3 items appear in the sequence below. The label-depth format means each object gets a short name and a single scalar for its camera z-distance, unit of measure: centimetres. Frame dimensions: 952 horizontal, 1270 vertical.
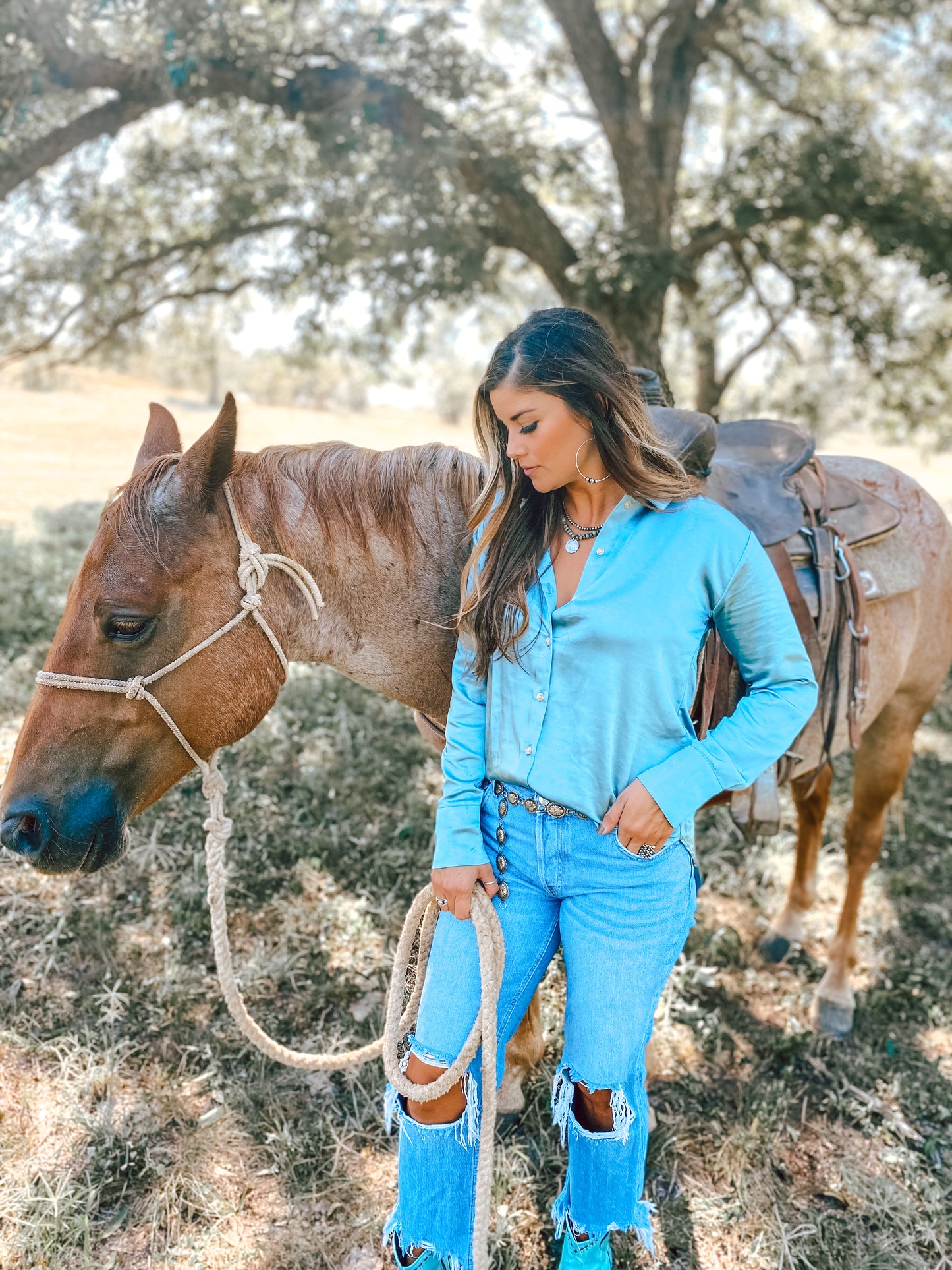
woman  143
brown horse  161
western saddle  228
